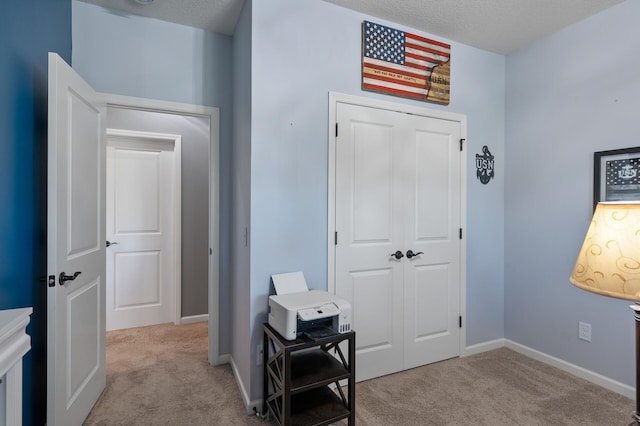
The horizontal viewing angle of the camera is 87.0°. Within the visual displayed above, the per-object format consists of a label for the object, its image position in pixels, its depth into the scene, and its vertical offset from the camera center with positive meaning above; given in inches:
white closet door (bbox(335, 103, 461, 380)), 98.9 -7.0
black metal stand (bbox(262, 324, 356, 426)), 70.6 -37.0
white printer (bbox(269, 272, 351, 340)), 73.4 -22.6
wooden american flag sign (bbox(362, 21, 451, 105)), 101.0 +46.7
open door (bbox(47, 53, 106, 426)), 66.9 -8.5
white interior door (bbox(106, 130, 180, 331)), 145.6 -8.5
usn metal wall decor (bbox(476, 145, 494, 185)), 122.0 +16.9
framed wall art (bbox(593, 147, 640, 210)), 91.8 +10.8
